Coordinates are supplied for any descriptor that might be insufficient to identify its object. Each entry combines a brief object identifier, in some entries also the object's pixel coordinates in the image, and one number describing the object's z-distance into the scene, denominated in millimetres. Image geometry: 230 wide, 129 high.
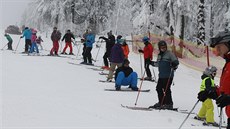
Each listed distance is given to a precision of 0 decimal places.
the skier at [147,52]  15484
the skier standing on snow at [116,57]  14523
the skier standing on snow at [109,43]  17297
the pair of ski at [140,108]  9592
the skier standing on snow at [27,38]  22984
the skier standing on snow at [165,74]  10180
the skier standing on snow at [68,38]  23406
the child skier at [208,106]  9000
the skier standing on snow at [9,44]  26156
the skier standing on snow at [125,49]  17519
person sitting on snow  12531
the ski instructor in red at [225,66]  4602
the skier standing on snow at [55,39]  22906
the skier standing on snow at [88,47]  19109
